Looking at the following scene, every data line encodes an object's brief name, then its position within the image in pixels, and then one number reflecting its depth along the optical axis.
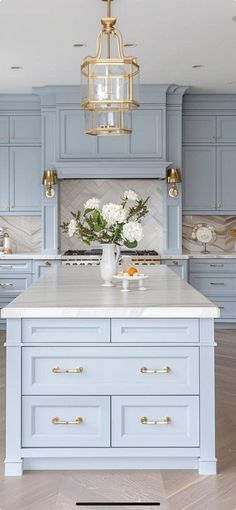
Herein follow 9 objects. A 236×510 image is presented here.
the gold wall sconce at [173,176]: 6.87
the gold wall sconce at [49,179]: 6.85
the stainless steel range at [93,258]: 6.60
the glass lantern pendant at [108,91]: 3.27
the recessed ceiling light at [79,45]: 5.33
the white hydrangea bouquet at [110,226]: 3.53
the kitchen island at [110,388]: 3.00
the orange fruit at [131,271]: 3.56
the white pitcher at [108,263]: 3.69
